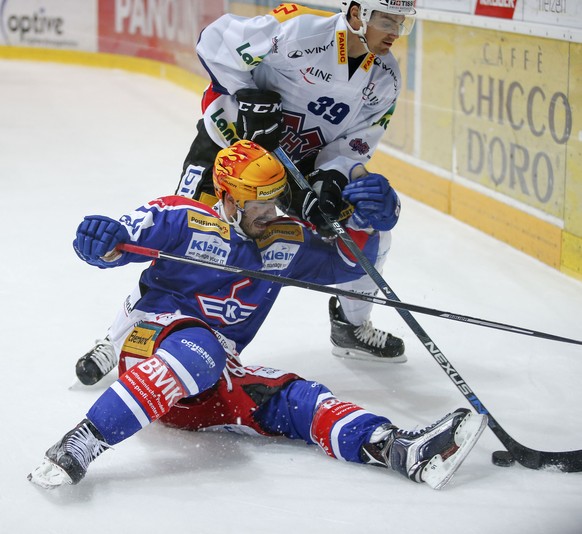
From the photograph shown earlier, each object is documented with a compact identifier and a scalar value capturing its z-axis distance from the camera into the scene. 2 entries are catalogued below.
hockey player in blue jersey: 5.12
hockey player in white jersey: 6.46
